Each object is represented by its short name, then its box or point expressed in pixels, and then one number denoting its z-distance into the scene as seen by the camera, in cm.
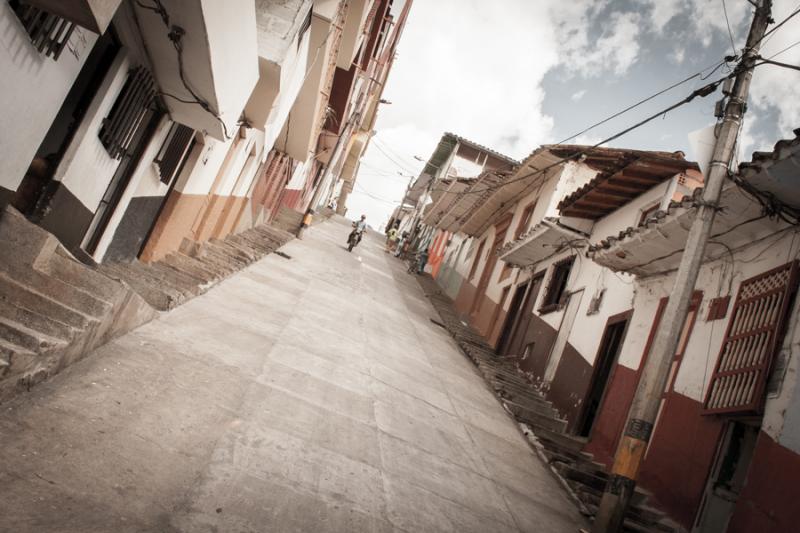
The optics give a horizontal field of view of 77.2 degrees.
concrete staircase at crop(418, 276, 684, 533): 610
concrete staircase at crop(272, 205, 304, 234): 2112
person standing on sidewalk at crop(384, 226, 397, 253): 3822
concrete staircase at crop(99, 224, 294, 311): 635
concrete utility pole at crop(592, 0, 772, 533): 527
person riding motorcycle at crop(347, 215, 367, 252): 2456
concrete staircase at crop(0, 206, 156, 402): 342
